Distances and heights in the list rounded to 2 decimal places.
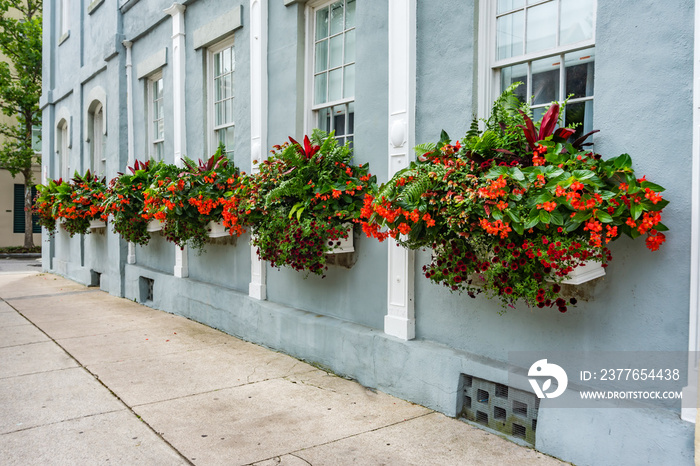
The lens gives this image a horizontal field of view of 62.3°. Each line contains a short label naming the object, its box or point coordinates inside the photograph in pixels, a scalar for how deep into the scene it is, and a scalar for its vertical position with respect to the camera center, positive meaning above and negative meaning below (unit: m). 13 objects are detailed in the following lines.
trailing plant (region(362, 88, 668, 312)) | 3.29 +0.06
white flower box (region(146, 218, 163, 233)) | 9.01 -0.21
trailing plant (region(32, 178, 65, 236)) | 12.59 +0.19
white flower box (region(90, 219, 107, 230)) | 11.69 -0.24
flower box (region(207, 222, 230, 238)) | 7.43 -0.22
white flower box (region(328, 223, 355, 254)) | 5.53 -0.29
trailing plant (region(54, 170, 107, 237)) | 11.13 +0.21
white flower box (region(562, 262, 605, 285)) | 3.45 -0.34
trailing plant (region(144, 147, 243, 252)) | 7.12 +0.20
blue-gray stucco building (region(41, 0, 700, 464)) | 3.40 +0.66
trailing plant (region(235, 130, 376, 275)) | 5.41 +0.12
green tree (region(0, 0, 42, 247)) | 21.36 +4.71
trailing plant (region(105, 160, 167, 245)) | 8.95 +0.19
